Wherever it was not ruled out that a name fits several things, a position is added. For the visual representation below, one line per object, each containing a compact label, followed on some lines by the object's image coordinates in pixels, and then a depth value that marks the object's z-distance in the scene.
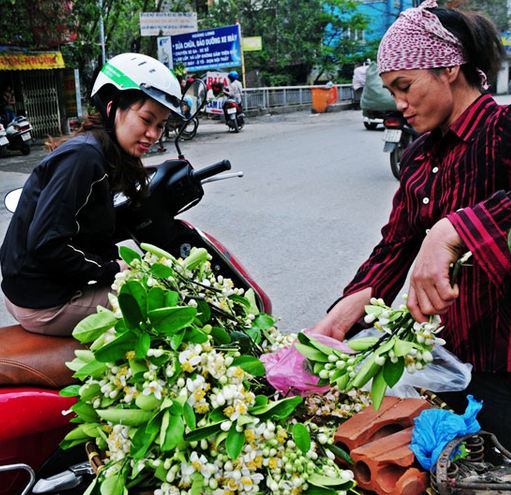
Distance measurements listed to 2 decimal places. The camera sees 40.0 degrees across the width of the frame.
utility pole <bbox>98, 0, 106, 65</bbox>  16.55
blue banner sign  19.06
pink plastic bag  1.57
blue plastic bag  1.46
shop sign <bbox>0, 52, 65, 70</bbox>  15.85
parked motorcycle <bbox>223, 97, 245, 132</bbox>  18.06
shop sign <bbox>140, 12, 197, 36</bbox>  17.77
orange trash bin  26.50
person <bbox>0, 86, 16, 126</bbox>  15.34
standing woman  1.61
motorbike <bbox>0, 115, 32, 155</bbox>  14.27
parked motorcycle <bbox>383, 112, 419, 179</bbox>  8.53
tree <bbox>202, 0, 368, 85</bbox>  29.17
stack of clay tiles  1.44
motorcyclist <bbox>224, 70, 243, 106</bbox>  18.60
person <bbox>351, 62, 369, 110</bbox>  18.55
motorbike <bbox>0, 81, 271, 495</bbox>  1.98
